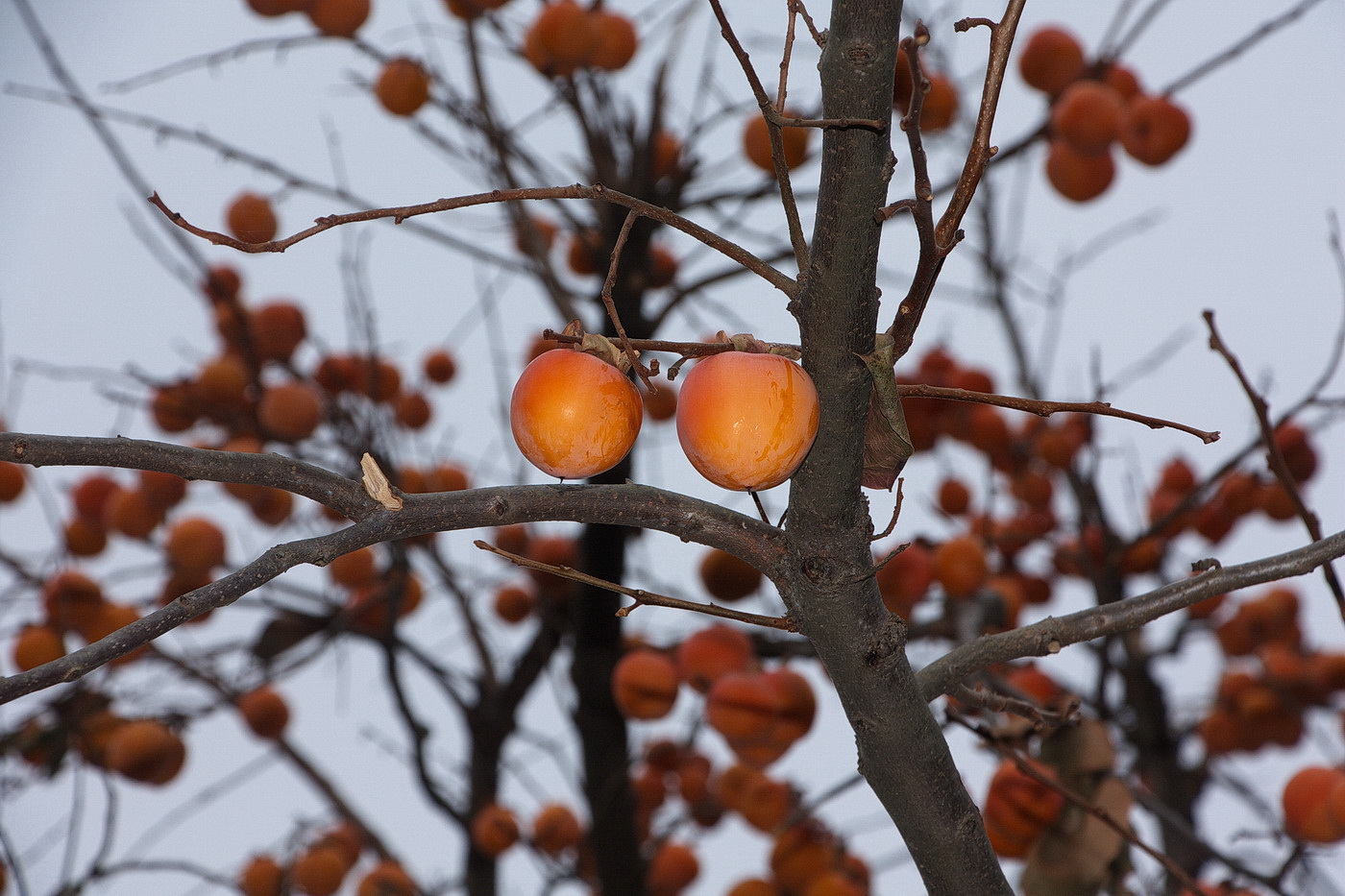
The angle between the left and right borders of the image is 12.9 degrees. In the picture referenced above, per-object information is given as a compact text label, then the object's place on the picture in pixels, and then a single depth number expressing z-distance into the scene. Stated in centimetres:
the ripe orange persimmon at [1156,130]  447
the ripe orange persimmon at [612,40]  412
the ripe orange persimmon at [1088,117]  423
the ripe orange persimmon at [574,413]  276
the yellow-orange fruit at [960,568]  413
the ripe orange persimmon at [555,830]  455
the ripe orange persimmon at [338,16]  429
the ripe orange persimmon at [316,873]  454
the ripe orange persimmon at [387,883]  411
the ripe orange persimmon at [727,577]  425
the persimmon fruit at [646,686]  377
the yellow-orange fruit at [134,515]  475
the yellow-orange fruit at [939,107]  435
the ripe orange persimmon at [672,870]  488
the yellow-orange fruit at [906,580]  414
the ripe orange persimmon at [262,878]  445
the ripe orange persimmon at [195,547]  447
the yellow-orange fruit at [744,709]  351
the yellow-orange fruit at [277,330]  493
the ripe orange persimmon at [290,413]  449
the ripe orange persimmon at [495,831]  407
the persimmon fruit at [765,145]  409
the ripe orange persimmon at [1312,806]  327
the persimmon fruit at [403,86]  434
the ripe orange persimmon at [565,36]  399
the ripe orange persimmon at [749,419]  273
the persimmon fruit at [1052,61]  458
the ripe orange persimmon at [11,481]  518
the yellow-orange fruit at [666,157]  431
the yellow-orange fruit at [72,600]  440
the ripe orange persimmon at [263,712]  456
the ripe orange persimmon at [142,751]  428
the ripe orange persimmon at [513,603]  527
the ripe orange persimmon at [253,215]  482
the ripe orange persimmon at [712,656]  397
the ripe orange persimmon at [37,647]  426
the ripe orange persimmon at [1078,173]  443
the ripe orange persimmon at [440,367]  590
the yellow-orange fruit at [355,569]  470
